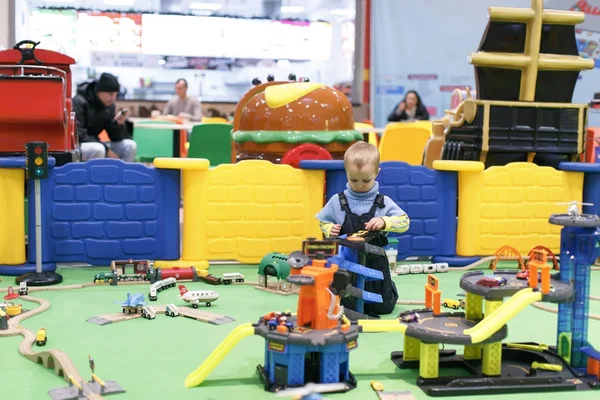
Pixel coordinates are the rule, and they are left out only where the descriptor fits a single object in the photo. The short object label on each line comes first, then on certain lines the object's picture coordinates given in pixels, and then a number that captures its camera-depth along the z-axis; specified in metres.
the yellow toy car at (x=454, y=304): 4.21
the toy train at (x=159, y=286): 4.39
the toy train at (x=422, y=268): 5.29
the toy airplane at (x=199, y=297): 4.16
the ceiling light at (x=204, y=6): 12.95
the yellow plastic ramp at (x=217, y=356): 2.88
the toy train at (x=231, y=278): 4.86
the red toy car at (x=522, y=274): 3.10
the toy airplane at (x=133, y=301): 4.00
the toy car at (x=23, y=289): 4.45
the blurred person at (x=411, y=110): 10.10
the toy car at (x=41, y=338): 3.45
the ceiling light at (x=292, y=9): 13.43
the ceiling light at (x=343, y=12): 13.39
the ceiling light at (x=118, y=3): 12.69
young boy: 3.95
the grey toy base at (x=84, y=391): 2.76
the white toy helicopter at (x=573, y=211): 2.99
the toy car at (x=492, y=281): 2.97
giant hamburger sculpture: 5.77
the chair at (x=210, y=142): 8.55
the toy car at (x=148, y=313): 3.95
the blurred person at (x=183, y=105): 10.45
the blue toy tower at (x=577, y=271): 2.95
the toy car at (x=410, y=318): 3.04
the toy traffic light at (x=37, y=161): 4.77
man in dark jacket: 6.84
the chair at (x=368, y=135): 9.68
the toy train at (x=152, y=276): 4.81
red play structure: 5.30
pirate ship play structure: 5.96
